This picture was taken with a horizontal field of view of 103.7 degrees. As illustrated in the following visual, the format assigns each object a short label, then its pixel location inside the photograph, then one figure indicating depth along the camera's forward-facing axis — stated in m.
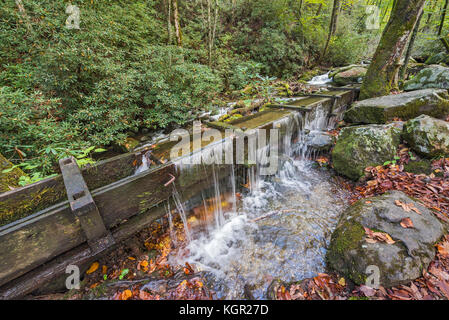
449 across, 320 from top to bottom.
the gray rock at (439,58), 11.06
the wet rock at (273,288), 2.53
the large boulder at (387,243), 2.18
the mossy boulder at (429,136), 3.88
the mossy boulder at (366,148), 4.37
